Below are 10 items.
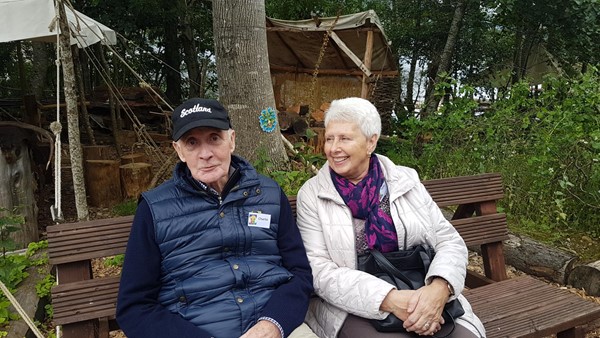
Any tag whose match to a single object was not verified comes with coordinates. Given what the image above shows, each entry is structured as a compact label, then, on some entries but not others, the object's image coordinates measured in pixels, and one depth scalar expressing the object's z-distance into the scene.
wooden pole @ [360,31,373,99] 8.82
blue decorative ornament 4.52
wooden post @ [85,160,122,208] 6.16
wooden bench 2.14
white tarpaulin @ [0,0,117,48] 6.20
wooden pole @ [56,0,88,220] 3.95
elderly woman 2.10
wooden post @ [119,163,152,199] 6.22
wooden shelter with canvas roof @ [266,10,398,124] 8.98
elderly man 1.94
